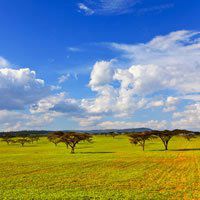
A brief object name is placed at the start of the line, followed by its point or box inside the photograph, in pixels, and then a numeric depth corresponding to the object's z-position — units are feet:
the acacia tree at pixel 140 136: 399.85
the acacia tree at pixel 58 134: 417.84
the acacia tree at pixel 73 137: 378.30
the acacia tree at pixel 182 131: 395.38
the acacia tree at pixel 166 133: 391.45
